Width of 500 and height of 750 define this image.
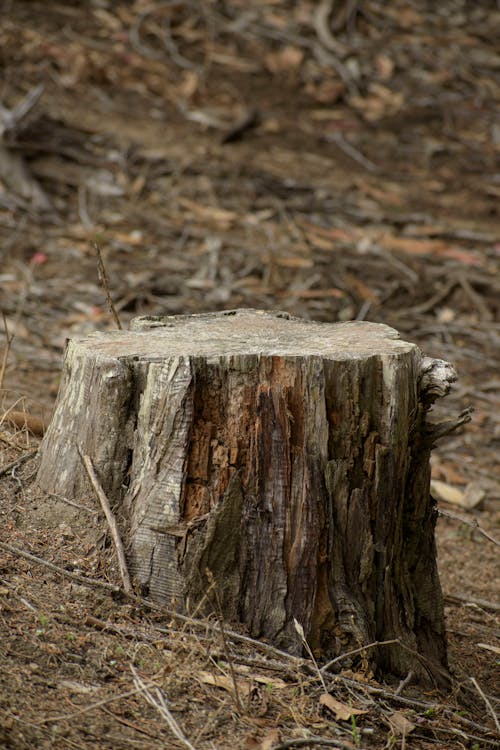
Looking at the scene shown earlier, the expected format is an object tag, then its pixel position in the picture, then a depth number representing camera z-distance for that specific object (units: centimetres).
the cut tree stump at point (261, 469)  535
